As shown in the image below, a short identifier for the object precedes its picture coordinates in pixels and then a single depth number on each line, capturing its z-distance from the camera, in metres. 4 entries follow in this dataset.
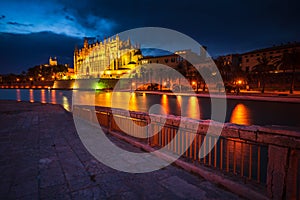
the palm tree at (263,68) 44.01
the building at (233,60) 67.68
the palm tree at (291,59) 38.43
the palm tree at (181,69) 66.61
